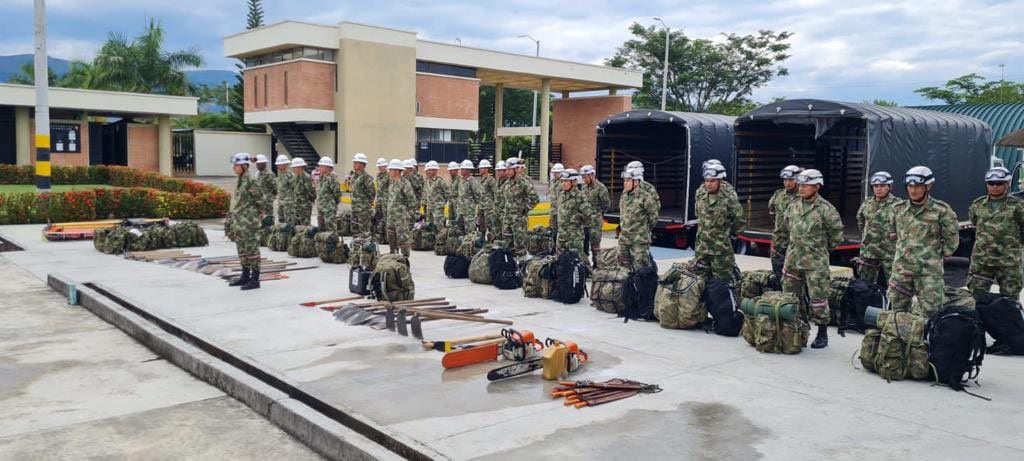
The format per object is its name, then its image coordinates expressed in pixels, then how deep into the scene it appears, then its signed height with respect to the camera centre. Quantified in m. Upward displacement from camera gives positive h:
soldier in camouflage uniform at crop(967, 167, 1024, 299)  8.52 -0.59
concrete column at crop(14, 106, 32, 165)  37.97 +1.32
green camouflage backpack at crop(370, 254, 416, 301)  10.50 -1.40
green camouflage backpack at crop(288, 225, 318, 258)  15.14 -1.34
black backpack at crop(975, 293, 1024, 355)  8.18 -1.40
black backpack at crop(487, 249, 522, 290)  12.05 -1.43
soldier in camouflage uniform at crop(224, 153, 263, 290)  11.60 -0.75
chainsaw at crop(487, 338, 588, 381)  7.05 -1.66
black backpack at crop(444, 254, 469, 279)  13.00 -1.50
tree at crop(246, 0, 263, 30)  66.81 +12.53
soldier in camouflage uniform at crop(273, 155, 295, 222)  16.27 -0.41
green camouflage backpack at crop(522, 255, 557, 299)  11.20 -1.43
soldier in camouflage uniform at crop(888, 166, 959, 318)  7.48 -0.58
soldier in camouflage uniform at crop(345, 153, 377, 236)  14.90 -0.42
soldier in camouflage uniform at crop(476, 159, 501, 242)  15.90 -0.60
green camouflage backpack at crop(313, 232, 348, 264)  14.45 -1.39
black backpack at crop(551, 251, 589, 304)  10.84 -1.38
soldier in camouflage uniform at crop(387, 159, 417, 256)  13.42 -0.69
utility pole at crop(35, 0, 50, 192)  20.95 +1.48
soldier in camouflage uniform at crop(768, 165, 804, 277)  10.23 -0.29
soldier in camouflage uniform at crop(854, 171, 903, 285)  9.68 -0.71
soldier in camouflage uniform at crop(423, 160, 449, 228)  17.56 -0.55
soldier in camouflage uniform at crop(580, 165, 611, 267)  12.88 -0.36
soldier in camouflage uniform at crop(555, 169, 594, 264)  12.08 -0.58
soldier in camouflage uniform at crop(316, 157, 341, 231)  16.03 -0.56
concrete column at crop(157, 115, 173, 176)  42.91 +1.23
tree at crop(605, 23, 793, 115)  52.19 +7.26
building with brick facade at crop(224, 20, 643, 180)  38.06 +4.18
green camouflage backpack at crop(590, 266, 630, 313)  10.10 -1.41
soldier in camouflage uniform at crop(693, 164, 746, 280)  9.68 -0.53
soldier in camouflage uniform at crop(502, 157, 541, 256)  13.96 -0.48
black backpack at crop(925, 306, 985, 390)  6.85 -1.37
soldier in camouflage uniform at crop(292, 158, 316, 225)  16.25 -0.48
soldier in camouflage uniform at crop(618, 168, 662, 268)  10.69 -0.56
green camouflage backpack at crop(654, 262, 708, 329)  9.13 -1.39
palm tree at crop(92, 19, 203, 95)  47.72 +6.02
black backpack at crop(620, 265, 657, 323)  9.77 -1.44
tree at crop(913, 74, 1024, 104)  47.59 +5.48
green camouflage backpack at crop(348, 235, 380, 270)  11.83 -1.24
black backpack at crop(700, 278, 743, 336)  8.84 -1.41
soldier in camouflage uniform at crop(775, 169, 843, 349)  8.51 -0.69
